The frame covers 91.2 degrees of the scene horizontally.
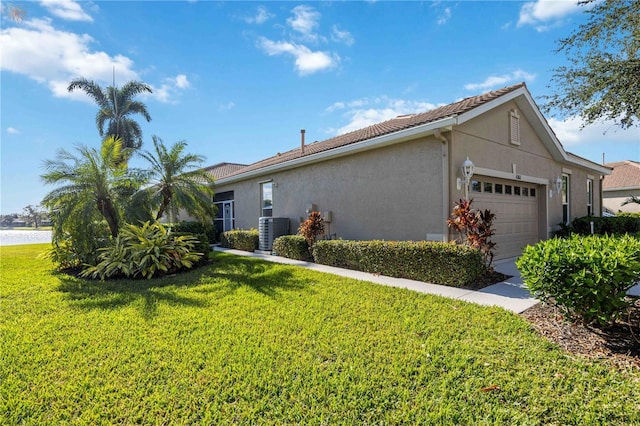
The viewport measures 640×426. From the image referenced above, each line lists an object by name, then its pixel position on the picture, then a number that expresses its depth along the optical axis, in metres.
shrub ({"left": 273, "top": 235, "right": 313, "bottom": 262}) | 10.62
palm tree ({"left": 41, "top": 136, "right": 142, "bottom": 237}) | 8.61
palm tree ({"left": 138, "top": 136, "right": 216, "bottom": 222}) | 10.38
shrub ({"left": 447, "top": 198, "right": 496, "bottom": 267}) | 7.14
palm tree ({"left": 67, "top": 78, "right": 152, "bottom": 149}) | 26.58
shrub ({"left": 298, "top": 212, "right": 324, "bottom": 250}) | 10.27
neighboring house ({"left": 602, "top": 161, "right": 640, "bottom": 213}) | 24.50
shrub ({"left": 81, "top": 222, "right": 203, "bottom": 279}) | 8.17
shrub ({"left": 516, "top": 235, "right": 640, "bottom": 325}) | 3.66
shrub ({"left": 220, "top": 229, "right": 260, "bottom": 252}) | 13.43
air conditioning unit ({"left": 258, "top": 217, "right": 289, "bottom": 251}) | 12.77
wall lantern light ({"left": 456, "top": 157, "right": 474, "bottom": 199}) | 8.11
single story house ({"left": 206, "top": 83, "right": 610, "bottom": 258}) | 8.23
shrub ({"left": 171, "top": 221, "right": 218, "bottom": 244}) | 13.12
